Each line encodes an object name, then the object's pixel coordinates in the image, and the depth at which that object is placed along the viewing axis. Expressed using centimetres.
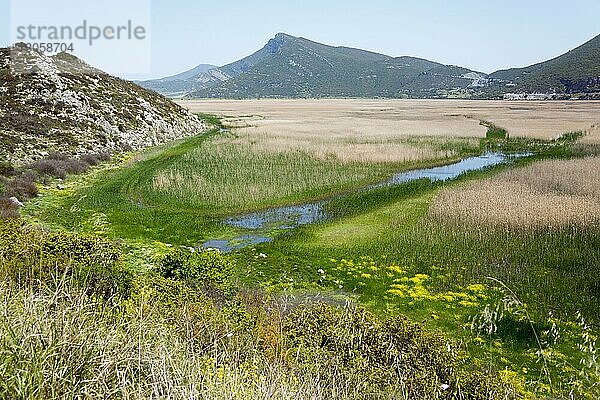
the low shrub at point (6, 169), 2808
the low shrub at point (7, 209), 1904
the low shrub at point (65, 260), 986
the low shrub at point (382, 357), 764
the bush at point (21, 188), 2444
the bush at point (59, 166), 3114
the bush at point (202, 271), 1177
